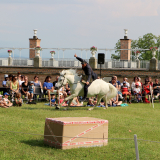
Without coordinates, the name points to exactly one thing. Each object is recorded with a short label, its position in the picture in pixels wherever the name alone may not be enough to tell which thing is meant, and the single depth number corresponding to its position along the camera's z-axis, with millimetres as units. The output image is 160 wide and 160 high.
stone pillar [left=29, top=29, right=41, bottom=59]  42531
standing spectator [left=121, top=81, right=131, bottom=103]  20812
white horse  15141
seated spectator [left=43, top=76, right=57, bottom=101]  19505
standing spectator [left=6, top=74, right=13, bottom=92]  18709
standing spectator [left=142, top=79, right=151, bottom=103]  21516
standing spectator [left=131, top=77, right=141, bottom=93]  21672
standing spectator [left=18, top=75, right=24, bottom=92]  20308
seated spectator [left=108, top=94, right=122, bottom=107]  18652
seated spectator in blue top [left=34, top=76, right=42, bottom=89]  20031
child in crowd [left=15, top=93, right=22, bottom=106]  16430
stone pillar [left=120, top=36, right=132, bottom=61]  40312
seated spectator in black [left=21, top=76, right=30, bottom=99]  19259
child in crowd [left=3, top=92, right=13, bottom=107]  15817
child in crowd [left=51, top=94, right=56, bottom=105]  18181
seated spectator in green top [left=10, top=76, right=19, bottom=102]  17688
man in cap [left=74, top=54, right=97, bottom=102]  15217
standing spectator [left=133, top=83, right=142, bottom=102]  21469
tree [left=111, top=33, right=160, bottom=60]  70562
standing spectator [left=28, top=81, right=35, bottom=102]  18859
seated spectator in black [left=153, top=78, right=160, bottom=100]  22033
